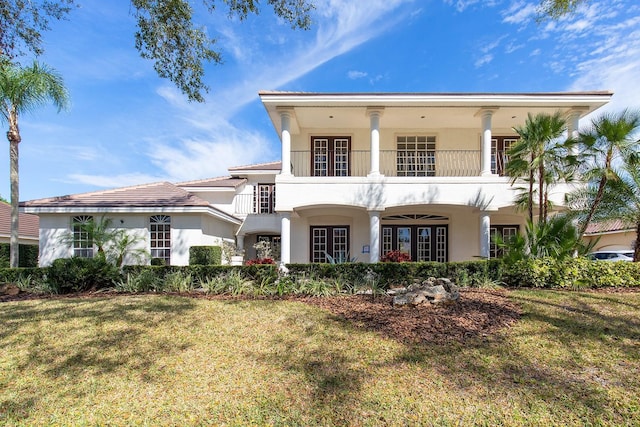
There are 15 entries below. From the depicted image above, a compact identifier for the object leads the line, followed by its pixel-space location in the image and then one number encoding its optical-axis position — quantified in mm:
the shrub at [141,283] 10289
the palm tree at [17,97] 13477
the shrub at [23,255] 16047
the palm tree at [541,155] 11219
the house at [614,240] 20609
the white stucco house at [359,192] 13594
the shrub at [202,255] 13555
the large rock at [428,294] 7820
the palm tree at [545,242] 10422
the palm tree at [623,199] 11062
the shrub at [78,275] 10258
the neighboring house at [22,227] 20188
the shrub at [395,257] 13289
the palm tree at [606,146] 10695
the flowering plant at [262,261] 13241
